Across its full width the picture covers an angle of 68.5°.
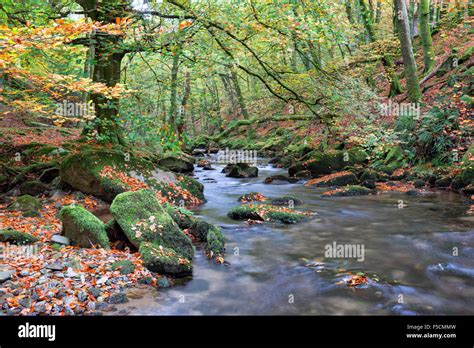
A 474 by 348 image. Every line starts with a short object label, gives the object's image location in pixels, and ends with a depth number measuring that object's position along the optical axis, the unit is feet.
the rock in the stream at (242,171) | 58.44
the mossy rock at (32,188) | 33.88
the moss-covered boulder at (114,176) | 32.42
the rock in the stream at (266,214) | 29.84
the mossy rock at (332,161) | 53.31
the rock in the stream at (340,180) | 46.55
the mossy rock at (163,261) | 17.97
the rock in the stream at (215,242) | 21.81
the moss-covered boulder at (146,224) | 20.06
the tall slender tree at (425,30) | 57.52
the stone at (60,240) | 20.11
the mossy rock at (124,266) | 17.18
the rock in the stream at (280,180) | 51.93
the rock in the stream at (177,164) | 62.03
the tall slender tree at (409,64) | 48.67
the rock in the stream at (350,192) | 40.50
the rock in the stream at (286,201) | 36.55
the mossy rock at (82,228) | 20.33
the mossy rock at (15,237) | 19.44
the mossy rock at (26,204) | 27.36
